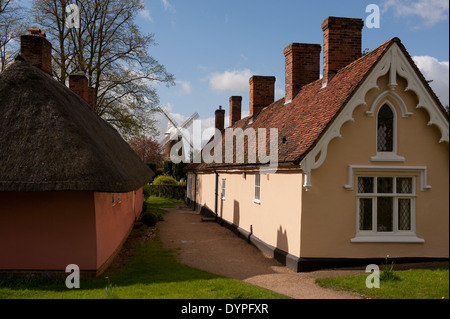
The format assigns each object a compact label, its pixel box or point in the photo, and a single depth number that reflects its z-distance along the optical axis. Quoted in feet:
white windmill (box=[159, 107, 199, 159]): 189.67
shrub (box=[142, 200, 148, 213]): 86.97
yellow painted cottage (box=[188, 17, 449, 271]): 34.94
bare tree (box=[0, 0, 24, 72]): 77.02
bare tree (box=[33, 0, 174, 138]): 82.02
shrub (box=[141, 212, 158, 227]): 66.08
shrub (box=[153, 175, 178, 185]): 131.23
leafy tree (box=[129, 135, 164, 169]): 197.89
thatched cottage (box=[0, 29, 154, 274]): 28.32
